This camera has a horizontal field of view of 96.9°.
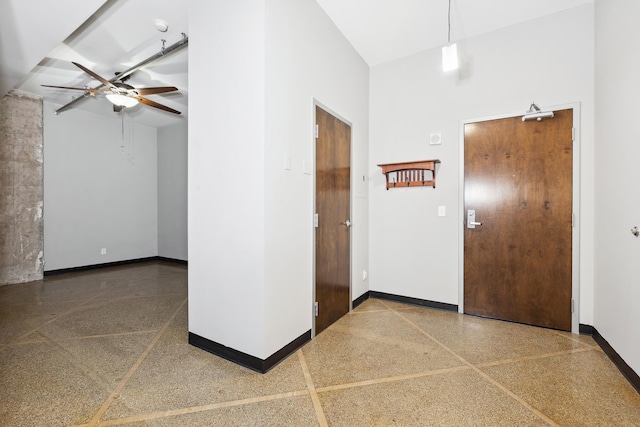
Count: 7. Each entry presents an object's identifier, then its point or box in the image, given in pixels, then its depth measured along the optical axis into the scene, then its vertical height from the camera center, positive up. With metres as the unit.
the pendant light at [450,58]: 2.49 +1.35
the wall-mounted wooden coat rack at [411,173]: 3.33 +0.46
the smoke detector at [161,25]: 2.95 +1.96
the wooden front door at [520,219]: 2.79 -0.09
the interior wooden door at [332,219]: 2.74 -0.09
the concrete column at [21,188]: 4.41 +0.35
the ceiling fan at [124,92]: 3.35 +1.44
